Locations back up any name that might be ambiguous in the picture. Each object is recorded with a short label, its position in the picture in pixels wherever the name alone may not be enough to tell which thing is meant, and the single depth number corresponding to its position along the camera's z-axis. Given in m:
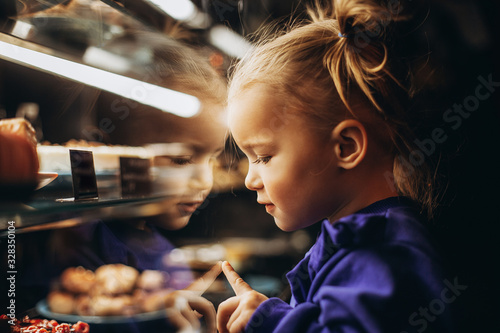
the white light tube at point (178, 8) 0.97
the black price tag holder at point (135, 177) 0.94
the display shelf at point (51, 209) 0.58
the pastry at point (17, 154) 0.60
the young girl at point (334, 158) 0.66
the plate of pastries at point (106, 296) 0.92
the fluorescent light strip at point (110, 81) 0.88
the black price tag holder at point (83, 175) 0.76
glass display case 0.90
